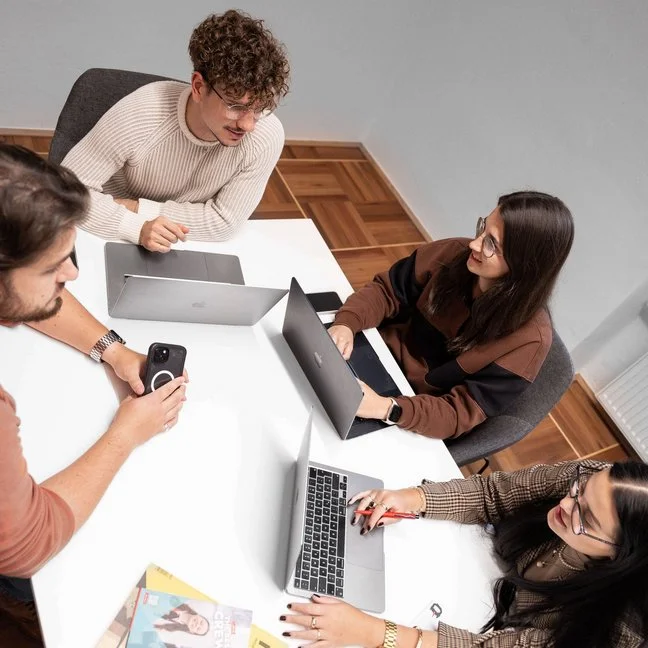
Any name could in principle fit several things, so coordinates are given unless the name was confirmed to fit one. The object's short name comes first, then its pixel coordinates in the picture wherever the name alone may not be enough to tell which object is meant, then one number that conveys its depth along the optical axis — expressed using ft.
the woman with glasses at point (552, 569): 3.59
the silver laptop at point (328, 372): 4.21
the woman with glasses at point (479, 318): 4.77
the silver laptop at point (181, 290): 4.30
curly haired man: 4.70
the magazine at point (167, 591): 3.16
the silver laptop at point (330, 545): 3.62
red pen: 4.06
